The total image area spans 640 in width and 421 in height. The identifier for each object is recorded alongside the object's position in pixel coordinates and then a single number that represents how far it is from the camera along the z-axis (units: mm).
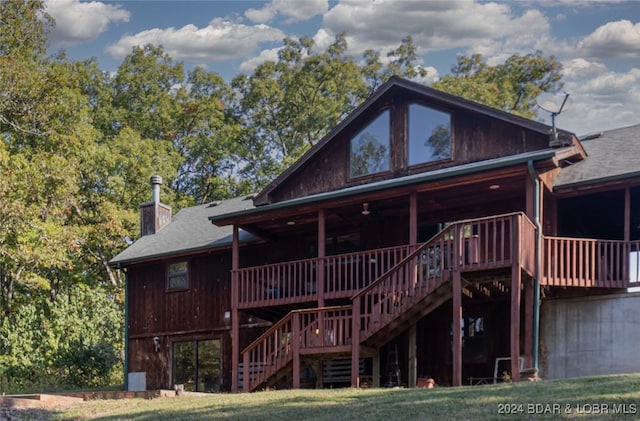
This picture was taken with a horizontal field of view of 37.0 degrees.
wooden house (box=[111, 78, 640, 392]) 18516
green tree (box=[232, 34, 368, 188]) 46000
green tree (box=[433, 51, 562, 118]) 43594
